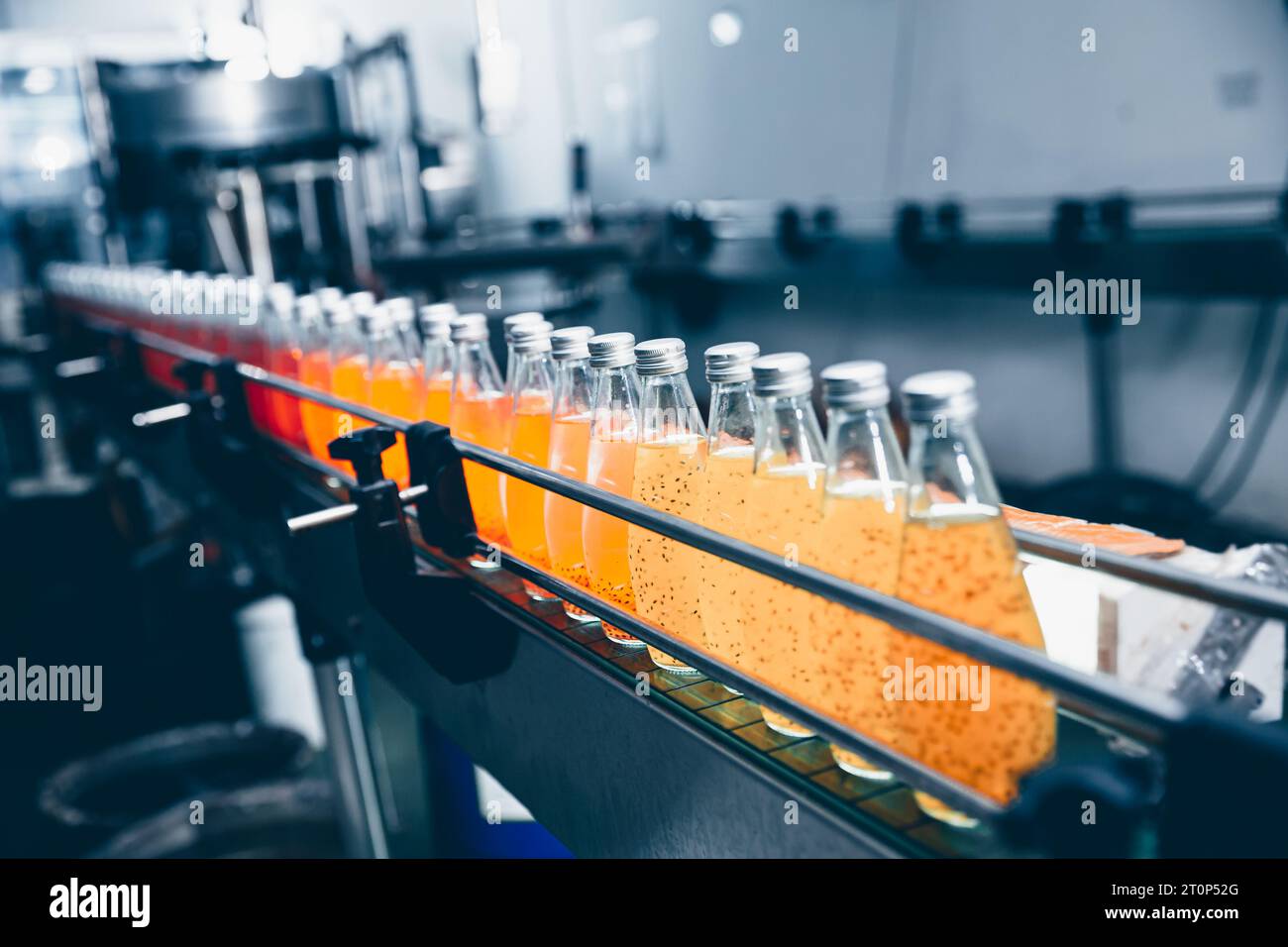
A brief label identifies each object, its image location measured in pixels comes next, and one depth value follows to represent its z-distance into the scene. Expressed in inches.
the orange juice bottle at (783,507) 23.4
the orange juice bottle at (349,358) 47.4
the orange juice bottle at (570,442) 31.4
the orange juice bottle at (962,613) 19.9
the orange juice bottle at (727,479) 25.6
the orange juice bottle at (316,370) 47.7
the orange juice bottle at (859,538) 21.4
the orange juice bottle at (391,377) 42.6
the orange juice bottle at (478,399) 36.7
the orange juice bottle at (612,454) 29.2
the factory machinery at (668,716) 15.4
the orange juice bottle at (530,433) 33.4
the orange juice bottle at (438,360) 39.9
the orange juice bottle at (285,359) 52.1
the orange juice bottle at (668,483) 27.1
